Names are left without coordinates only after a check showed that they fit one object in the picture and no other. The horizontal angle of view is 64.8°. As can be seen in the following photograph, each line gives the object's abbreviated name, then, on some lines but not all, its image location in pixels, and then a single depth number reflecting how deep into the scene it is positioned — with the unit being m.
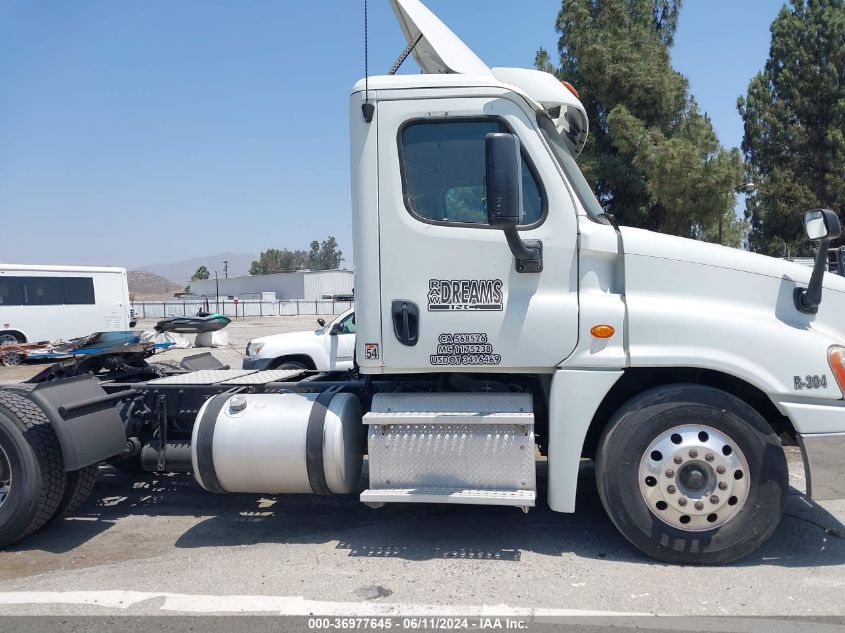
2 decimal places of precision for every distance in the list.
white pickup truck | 10.55
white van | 20.78
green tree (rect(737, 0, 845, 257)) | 25.70
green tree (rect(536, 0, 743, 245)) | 16.88
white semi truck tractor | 3.98
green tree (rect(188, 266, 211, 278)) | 134.25
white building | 83.94
